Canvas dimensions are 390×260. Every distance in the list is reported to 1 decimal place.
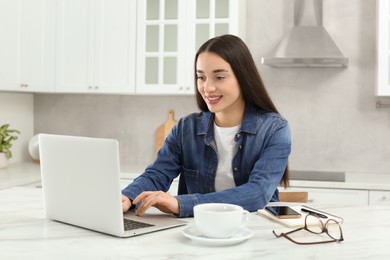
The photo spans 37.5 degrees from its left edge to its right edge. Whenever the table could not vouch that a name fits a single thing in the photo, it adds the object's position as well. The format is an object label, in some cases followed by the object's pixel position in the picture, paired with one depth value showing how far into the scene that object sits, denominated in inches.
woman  80.4
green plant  152.5
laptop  56.7
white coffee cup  54.3
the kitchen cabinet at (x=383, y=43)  136.9
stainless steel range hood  141.9
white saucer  53.8
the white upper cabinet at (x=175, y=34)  146.9
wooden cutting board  164.6
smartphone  65.0
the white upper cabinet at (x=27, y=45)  139.8
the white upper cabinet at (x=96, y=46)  152.4
